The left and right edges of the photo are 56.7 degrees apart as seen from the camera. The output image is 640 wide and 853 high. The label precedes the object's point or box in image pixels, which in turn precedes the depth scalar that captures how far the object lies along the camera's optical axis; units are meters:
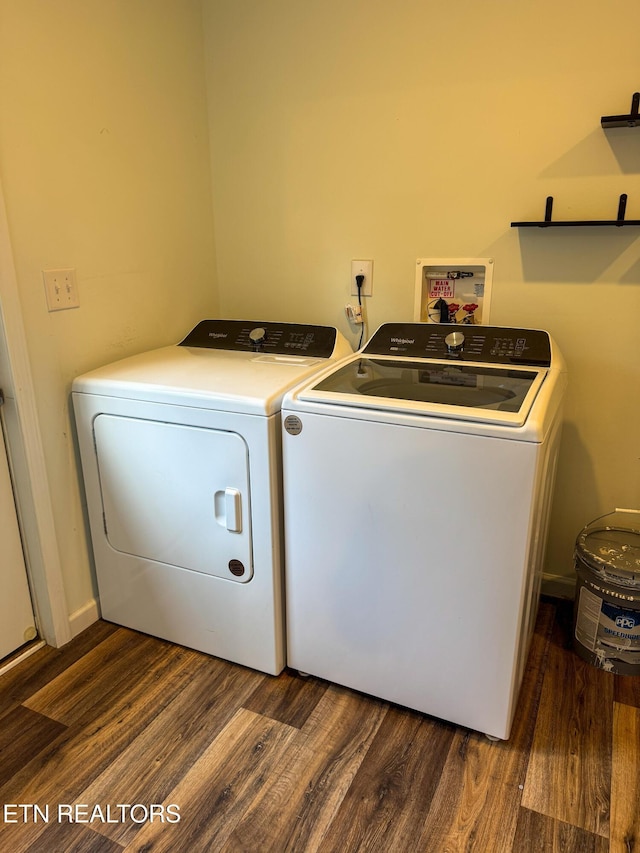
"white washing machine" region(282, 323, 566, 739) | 1.35
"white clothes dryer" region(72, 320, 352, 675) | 1.58
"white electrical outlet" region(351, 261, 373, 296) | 2.09
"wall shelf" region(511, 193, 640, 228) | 1.66
